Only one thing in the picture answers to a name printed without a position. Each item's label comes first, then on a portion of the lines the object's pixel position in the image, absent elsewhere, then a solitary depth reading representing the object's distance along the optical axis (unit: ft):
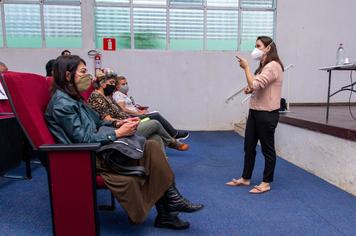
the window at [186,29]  16.55
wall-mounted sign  16.02
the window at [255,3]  16.79
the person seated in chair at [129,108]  10.15
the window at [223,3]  16.56
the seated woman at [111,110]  8.48
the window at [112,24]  16.02
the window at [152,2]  16.18
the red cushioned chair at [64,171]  4.52
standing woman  7.08
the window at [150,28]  16.26
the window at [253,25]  16.93
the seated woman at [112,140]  4.89
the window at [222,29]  16.74
